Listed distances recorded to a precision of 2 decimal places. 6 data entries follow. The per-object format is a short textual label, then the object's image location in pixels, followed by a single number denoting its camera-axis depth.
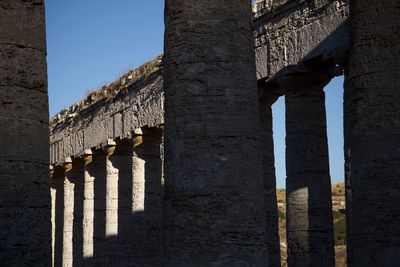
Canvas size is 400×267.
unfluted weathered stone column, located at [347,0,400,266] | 12.23
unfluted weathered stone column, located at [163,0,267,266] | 10.59
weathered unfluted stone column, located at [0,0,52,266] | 11.70
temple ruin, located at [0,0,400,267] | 10.70
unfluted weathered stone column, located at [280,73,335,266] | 19.39
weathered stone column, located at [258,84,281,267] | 20.98
